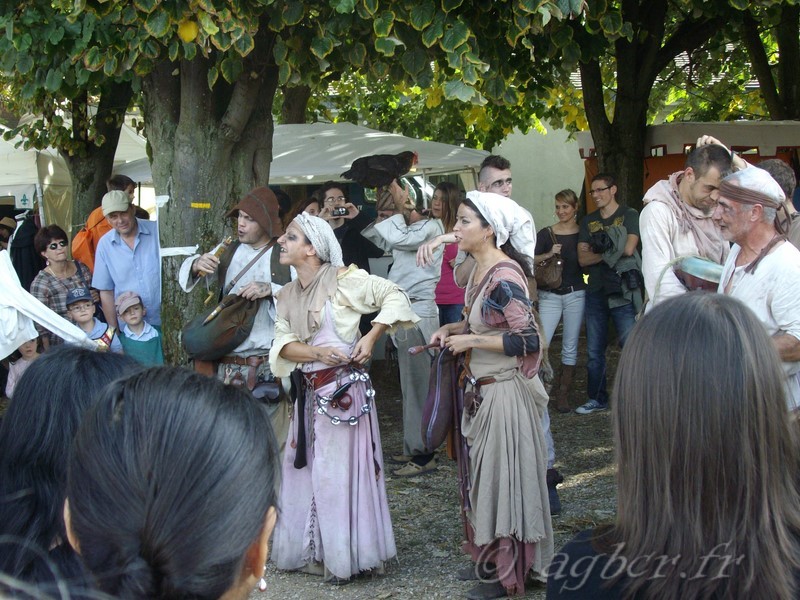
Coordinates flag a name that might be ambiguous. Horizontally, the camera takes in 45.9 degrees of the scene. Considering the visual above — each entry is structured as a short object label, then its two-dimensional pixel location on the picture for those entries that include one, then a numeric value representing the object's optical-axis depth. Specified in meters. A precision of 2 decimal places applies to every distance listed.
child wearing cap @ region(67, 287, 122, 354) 6.45
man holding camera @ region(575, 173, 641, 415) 7.62
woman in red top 6.85
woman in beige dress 4.31
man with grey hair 3.66
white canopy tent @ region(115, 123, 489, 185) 10.43
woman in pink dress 4.69
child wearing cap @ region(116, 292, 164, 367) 6.44
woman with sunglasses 6.82
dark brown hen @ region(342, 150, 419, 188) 7.14
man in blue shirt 6.76
